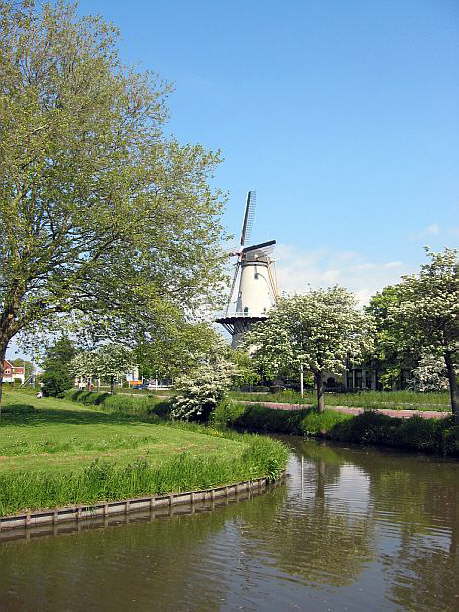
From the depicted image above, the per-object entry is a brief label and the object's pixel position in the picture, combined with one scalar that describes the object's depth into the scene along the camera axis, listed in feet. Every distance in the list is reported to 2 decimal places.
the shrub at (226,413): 163.53
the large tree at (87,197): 88.43
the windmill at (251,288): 263.08
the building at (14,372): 447.83
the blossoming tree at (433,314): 113.80
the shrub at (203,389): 154.40
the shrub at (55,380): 248.52
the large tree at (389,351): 121.80
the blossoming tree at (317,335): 148.66
